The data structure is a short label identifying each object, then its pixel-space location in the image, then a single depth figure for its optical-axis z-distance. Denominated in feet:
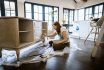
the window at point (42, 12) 12.32
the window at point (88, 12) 14.56
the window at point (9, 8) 10.00
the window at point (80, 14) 16.01
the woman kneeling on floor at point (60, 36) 5.84
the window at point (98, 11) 13.00
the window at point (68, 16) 16.08
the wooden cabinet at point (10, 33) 3.90
